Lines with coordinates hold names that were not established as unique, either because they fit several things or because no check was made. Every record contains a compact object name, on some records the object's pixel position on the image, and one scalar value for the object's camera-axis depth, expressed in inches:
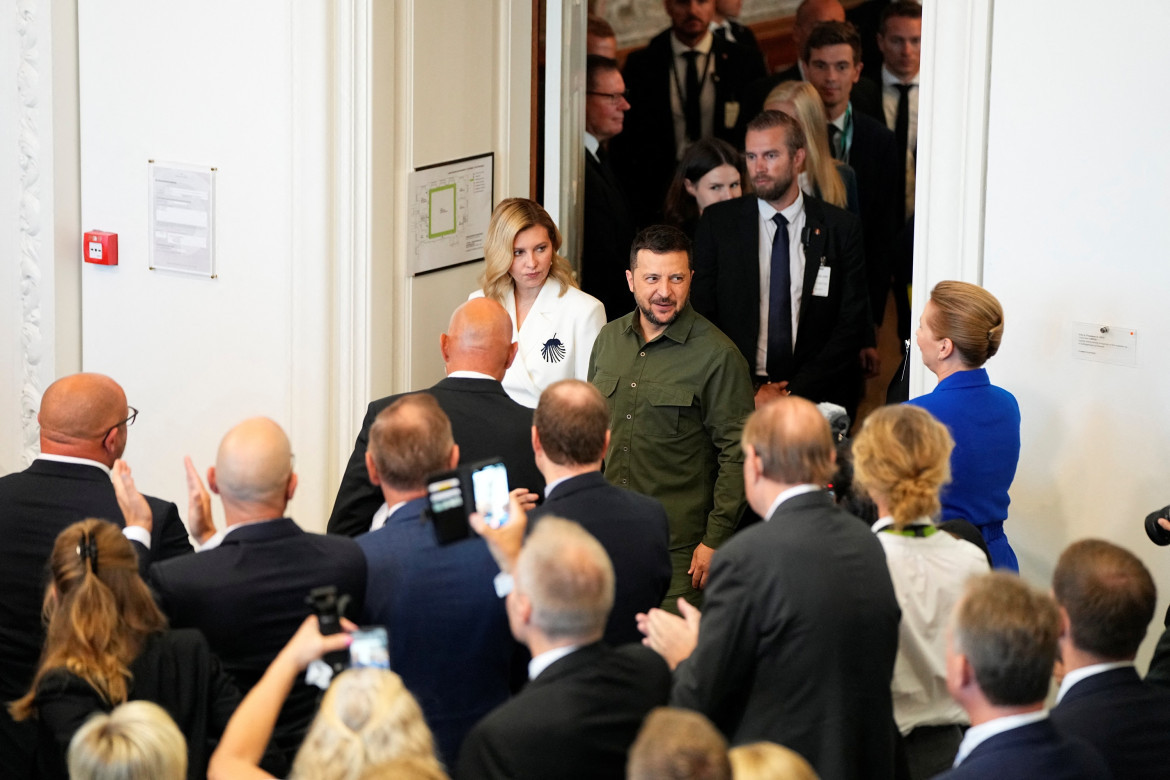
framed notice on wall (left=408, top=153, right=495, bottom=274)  429.1
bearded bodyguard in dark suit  465.1
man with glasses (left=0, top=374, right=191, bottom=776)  273.6
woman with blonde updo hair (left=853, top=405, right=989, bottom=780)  247.1
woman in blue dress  303.0
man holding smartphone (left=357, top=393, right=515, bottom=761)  245.0
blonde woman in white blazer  397.1
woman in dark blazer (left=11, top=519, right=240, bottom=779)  215.8
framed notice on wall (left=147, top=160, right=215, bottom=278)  437.7
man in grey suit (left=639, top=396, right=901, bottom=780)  224.5
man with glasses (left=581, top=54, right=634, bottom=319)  516.1
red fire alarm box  458.0
